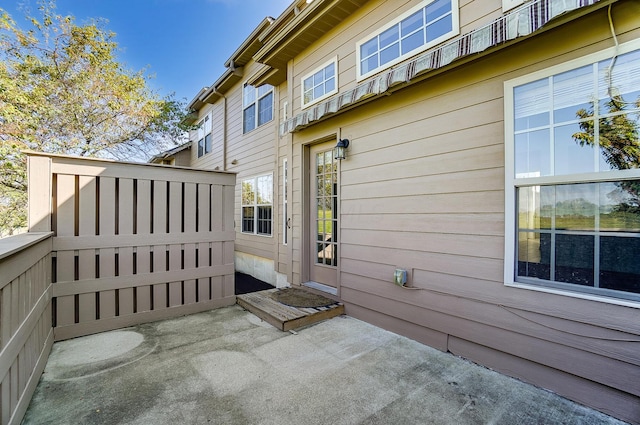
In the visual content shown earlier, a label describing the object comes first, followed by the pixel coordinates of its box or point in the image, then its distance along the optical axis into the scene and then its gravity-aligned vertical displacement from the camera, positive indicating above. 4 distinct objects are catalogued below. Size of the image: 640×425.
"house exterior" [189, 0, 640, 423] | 1.92 +0.30
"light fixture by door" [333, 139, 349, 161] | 3.86 +0.85
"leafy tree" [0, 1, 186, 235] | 7.29 +3.30
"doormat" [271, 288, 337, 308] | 3.85 -1.25
